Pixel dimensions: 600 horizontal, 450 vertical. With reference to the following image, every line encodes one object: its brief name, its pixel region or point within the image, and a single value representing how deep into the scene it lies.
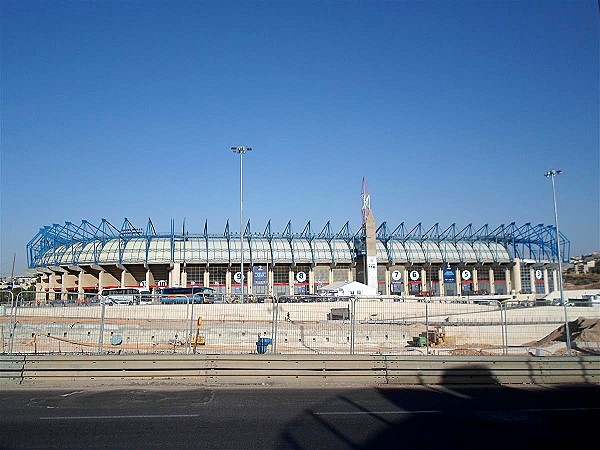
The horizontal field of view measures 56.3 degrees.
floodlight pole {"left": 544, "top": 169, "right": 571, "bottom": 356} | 60.00
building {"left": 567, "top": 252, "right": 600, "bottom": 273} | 178.12
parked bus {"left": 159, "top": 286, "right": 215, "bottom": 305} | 55.91
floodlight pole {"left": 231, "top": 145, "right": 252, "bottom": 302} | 56.88
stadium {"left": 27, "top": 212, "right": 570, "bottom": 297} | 80.75
